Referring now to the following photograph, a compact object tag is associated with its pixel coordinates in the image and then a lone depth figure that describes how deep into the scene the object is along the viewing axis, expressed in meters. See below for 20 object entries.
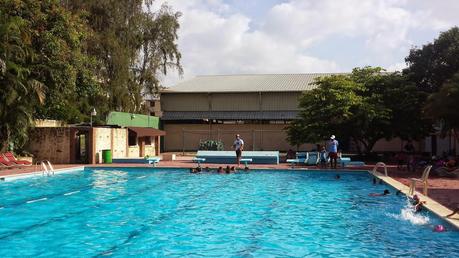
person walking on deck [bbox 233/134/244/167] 26.67
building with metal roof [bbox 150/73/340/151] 44.70
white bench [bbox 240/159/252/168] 26.92
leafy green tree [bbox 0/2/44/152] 24.19
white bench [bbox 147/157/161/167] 27.96
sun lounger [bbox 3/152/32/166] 24.82
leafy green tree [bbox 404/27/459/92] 32.97
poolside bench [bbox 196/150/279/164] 29.14
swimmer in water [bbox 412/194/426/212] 12.02
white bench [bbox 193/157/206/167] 28.72
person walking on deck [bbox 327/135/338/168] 24.58
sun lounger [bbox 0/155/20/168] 24.13
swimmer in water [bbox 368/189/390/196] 15.94
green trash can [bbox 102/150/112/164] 29.76
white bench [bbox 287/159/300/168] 26.81
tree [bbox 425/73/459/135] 20.59
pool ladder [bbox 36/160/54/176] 22.50
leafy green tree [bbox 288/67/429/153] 30.19
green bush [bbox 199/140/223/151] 38.00
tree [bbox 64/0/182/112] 36.41
